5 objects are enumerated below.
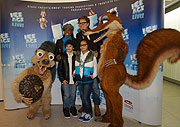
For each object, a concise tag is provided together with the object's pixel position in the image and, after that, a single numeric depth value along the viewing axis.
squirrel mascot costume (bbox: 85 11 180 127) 1.65
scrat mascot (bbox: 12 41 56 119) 1.98
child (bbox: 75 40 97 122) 2.16
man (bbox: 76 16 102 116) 2.29
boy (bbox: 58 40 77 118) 2.41
